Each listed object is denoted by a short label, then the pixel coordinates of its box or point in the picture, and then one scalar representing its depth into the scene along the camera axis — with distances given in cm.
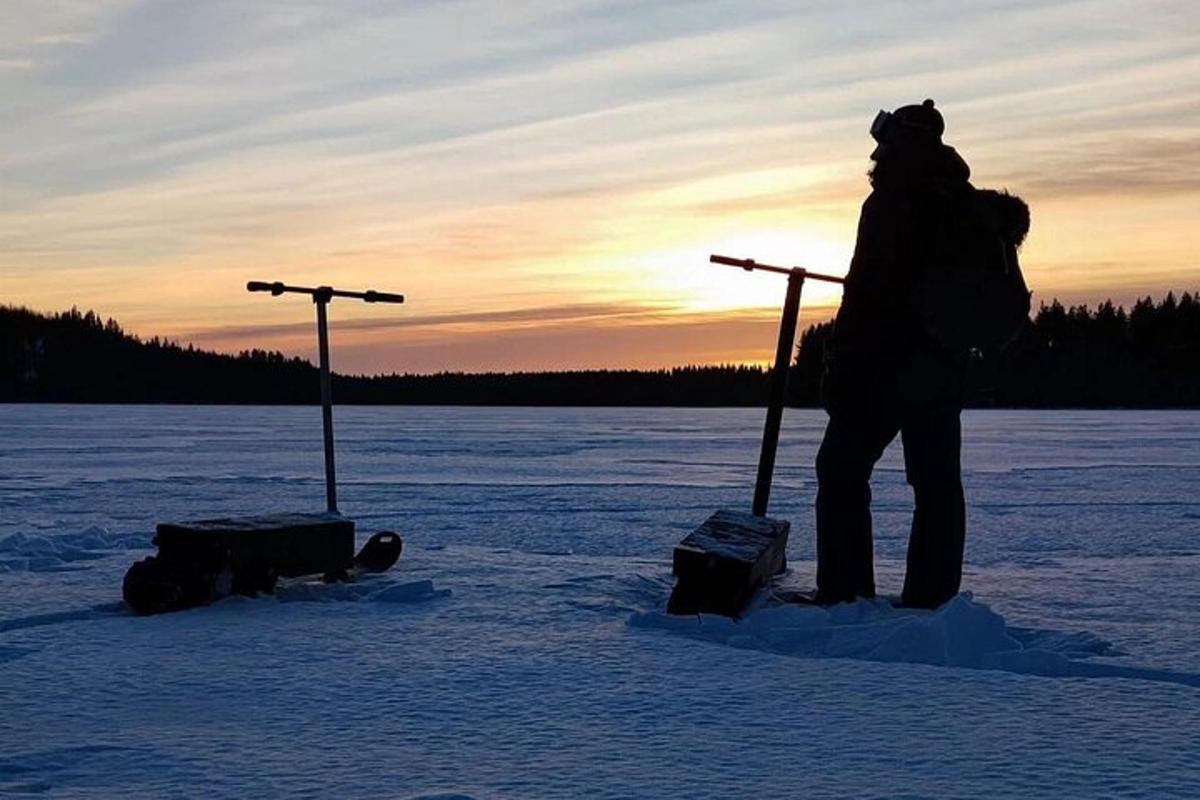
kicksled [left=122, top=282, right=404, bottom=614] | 502
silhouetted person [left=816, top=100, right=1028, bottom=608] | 481
